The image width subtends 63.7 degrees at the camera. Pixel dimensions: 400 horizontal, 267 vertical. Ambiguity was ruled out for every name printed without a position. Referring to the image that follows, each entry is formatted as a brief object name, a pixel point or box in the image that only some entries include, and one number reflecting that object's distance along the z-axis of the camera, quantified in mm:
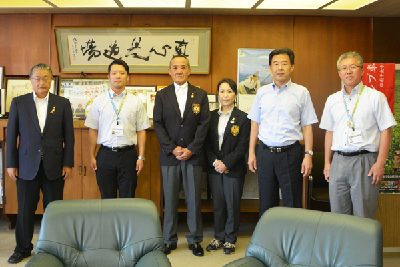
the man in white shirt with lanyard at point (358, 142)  2373
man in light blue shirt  2672
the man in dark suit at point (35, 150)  2764
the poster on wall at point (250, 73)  4215
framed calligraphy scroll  4164
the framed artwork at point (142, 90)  4260
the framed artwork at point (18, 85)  4262
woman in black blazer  3076
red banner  3070
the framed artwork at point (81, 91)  4254
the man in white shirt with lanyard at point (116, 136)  2930
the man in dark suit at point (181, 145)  2994
